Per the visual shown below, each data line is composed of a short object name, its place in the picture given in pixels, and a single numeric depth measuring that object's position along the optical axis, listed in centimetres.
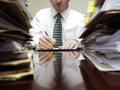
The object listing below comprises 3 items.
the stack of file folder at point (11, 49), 37
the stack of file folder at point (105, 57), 33
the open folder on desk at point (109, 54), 43
